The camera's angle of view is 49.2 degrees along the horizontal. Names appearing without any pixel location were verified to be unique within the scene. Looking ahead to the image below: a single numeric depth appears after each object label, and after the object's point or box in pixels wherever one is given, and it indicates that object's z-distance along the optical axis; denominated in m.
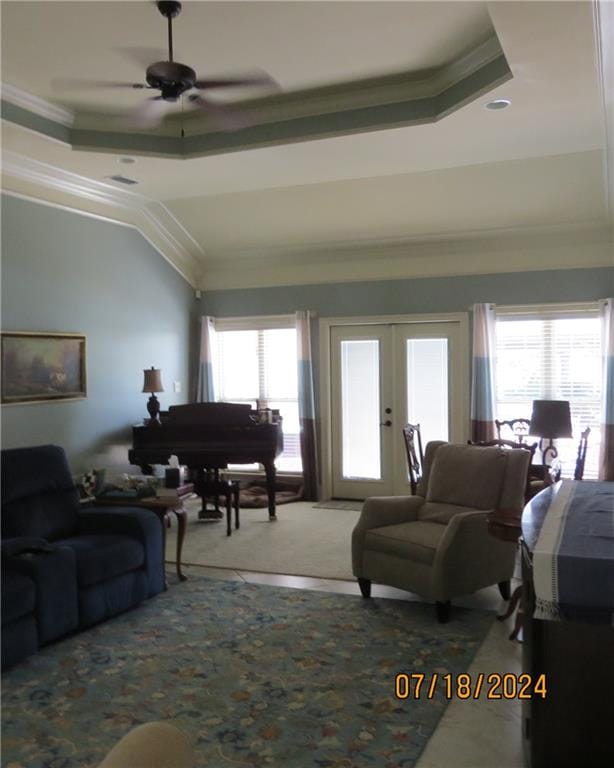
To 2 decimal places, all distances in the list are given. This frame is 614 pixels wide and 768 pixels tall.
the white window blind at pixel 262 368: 7.79
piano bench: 6.03
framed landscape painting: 5.16
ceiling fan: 3.13
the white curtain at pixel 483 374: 6.75
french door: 7.12
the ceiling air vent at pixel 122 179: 5.55
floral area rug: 2.71
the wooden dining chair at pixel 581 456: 5.43
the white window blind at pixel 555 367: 6.52
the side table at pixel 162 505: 4.59
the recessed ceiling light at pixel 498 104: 3.84
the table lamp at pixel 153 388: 6.63
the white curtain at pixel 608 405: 6.25
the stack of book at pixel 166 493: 4.66
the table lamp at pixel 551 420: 5.53
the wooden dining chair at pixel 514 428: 6.28
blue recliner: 3.48
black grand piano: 6.46
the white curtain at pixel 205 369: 7.87
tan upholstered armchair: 3.93
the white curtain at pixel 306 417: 7.52
